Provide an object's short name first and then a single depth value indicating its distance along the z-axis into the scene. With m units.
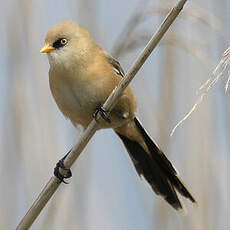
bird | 3.13
